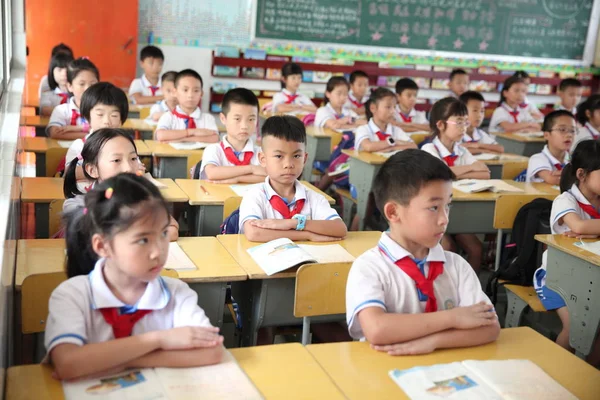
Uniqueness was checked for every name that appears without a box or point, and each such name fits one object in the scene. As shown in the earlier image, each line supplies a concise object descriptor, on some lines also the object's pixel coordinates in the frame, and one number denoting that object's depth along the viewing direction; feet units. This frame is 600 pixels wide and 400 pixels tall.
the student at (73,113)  13.84
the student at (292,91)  21.76
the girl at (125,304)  4.47
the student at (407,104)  20.67
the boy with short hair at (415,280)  5.30
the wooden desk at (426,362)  4.69
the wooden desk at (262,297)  7.27
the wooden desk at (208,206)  9.93
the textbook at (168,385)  4.23
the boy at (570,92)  23.73
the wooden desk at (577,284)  7.97
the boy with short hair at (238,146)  11.09
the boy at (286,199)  8.29
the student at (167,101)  16.76
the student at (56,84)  16.89
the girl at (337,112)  18.52
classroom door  20.21
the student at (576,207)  8.79
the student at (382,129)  15.39
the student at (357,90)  22.53
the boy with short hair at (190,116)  14.51
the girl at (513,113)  21.01
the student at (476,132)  16.22
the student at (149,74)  20.49
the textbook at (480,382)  4.61
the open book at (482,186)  11.81
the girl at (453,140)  13.08
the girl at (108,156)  7.70
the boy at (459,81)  24.58
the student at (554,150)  12.93
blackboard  23.98
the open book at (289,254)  7.21
